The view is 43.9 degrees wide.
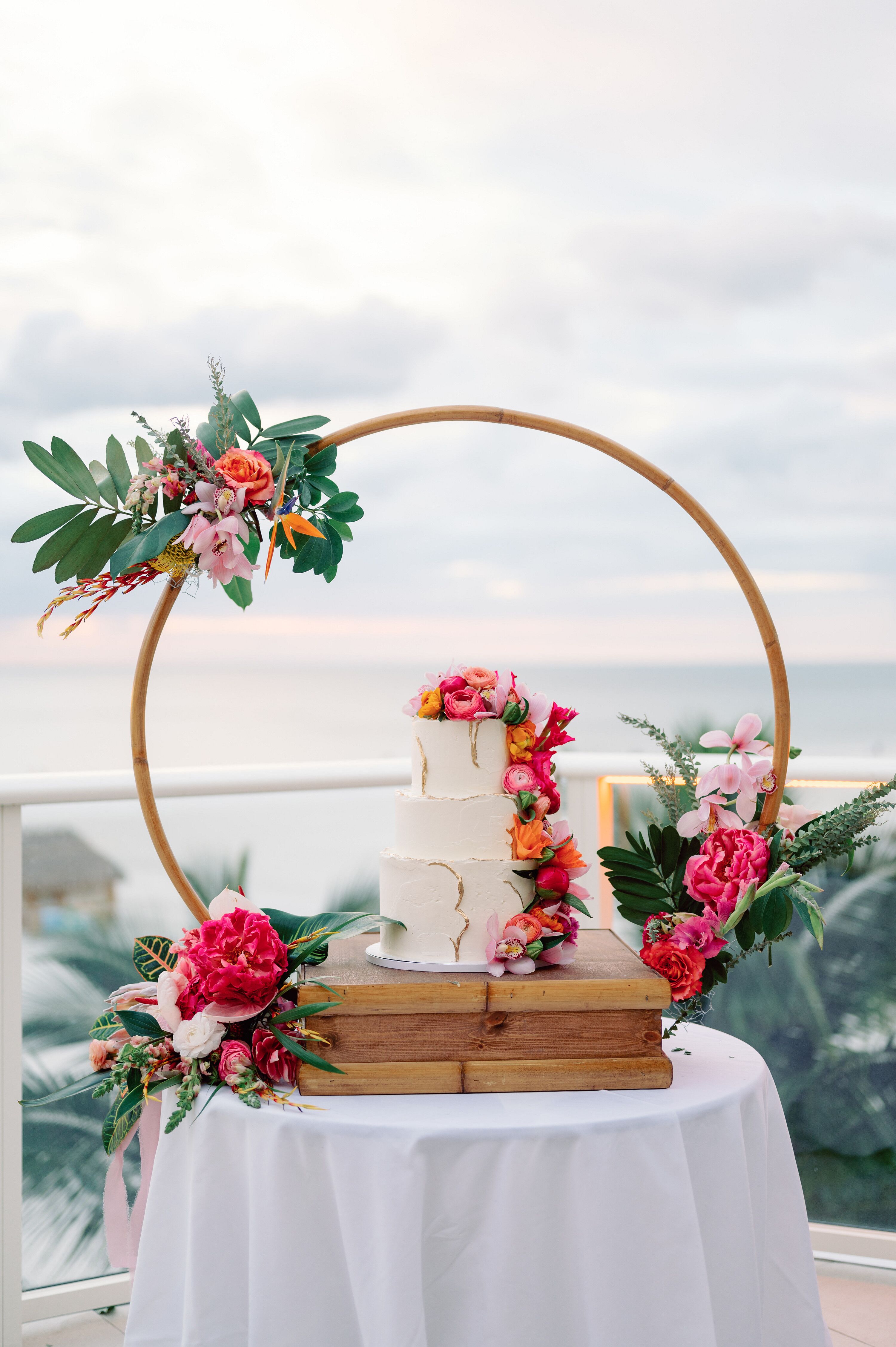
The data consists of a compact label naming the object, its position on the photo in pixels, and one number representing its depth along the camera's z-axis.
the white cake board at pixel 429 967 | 1.51
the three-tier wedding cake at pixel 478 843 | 1.53
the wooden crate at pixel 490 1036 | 1.42
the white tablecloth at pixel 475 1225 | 1.26
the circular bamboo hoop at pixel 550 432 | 1.68
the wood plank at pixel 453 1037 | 1.44
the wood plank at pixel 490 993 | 1.43
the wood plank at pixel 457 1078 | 1.42
